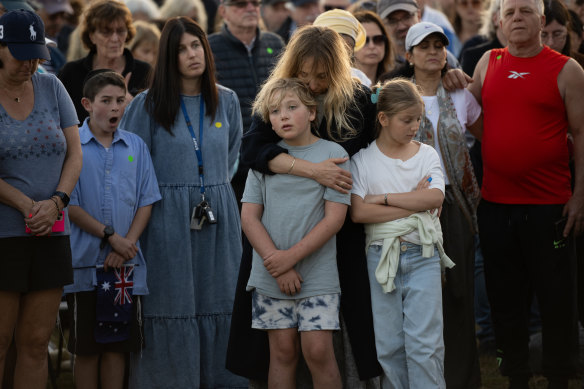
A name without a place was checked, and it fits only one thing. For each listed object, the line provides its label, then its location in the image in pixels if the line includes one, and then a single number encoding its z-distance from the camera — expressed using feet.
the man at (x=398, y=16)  40.75
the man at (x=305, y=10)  57.52
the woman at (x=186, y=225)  32.07
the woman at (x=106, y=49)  36.83
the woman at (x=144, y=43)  46.11
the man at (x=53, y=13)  55.42
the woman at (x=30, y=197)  25.72
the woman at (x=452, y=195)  30.01
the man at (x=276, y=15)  62.58
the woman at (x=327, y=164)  25.77
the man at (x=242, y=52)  42.11
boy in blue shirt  29.89
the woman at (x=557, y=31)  36.32
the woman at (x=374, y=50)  40.16
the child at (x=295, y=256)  24.99
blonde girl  25.64
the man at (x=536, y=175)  30.89
